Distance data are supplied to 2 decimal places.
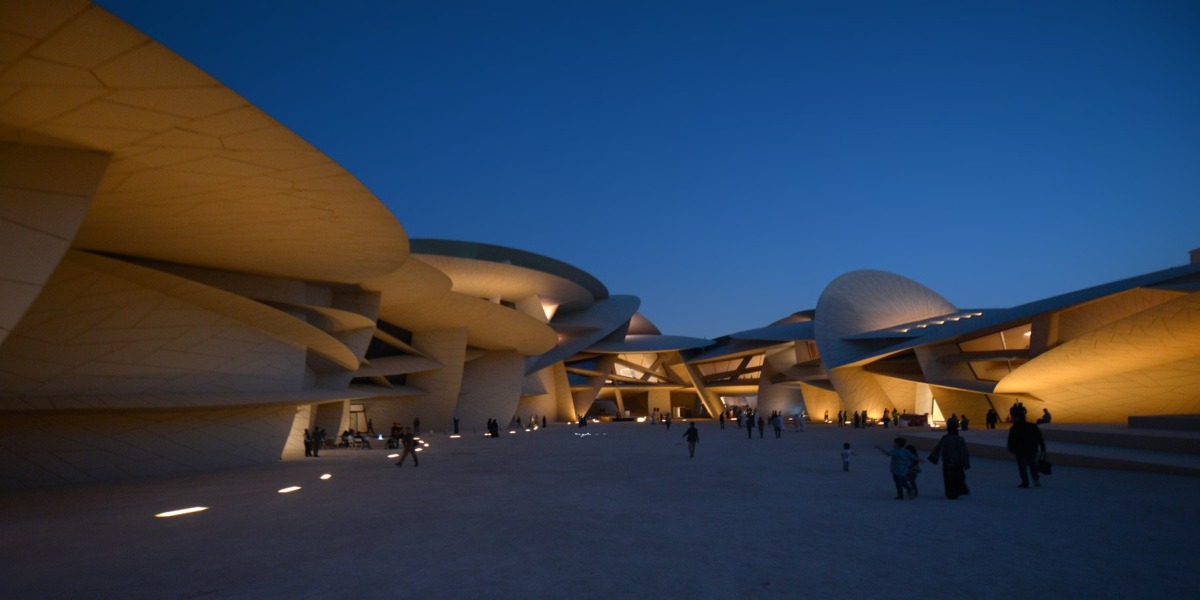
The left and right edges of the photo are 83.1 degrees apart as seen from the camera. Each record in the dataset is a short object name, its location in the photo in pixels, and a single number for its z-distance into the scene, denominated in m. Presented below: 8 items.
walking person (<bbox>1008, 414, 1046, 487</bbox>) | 8.96
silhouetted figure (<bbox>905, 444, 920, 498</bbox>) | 8.32
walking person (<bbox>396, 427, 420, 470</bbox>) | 14.30
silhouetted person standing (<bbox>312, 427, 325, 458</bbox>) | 18.50
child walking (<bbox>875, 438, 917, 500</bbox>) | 8.28
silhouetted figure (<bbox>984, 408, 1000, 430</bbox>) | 21.55
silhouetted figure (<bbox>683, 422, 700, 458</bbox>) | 15.49
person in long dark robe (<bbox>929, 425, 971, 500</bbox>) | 8.24
